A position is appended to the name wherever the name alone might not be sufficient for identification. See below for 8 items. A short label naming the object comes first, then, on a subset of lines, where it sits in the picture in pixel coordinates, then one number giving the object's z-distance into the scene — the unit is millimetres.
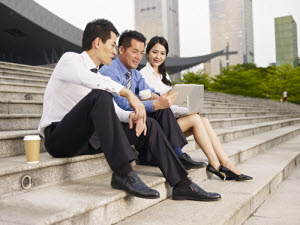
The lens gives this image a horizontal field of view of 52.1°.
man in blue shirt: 2453
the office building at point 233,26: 136875
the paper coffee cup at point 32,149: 1784
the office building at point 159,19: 131125
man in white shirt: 1802
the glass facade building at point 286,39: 158875
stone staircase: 1501
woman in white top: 2748
